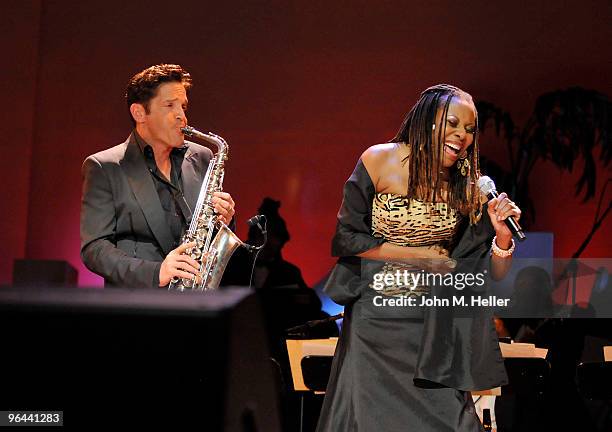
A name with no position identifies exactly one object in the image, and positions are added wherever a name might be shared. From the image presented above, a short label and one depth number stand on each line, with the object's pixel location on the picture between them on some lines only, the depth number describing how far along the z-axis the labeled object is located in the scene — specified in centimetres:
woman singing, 627
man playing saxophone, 621
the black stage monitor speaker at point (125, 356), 186
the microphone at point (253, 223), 679
